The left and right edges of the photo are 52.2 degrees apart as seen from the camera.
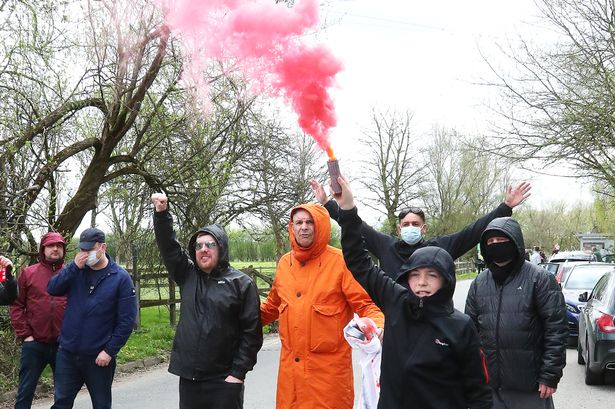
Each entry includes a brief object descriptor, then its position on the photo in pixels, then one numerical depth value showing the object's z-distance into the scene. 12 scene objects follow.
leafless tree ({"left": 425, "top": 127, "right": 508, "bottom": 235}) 45.16
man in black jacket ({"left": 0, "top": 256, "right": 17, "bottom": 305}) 5.83
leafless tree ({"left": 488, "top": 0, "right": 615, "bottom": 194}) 14.67
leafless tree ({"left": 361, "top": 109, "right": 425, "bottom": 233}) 35.56
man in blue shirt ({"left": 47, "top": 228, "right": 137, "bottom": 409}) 5.28
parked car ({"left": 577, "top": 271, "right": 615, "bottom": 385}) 8.32
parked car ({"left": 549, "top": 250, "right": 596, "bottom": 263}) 23.89
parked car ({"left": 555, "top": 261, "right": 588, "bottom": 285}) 14.32
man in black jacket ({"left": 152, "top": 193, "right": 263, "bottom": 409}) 4.19
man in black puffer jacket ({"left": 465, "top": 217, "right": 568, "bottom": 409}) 4.05
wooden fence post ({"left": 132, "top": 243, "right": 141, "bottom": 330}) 13.05
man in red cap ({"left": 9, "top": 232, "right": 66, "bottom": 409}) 5.88
